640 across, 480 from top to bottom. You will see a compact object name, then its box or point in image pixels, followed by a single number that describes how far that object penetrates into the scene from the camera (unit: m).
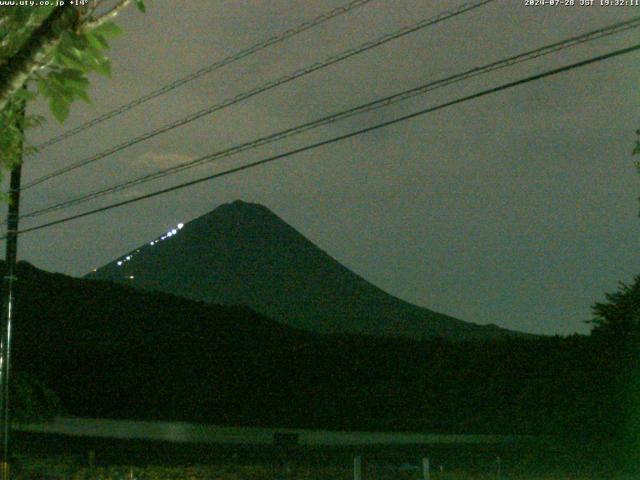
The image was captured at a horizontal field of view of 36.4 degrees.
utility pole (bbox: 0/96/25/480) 17.78
